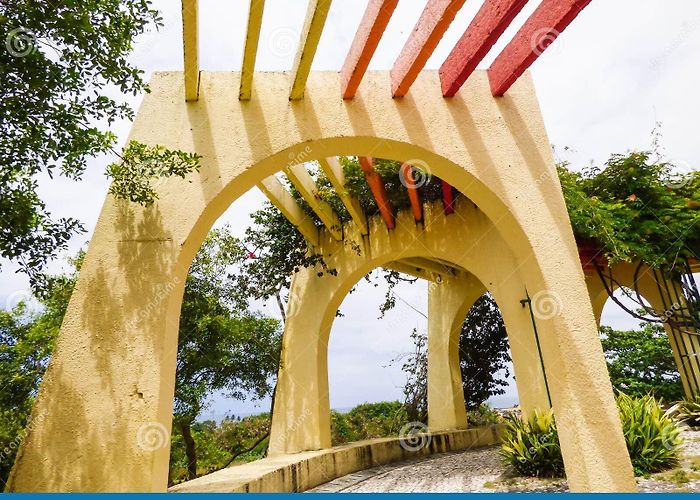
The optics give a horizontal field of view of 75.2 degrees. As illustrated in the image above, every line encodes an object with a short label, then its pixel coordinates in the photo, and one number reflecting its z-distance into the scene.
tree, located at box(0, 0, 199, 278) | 2.50
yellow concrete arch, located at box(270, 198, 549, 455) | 6.67
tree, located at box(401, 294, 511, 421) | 10.29
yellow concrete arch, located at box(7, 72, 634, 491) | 2.98
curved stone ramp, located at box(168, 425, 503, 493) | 3.91
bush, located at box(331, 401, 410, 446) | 10.45
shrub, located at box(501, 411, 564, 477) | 4.65
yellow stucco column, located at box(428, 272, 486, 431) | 9.02
